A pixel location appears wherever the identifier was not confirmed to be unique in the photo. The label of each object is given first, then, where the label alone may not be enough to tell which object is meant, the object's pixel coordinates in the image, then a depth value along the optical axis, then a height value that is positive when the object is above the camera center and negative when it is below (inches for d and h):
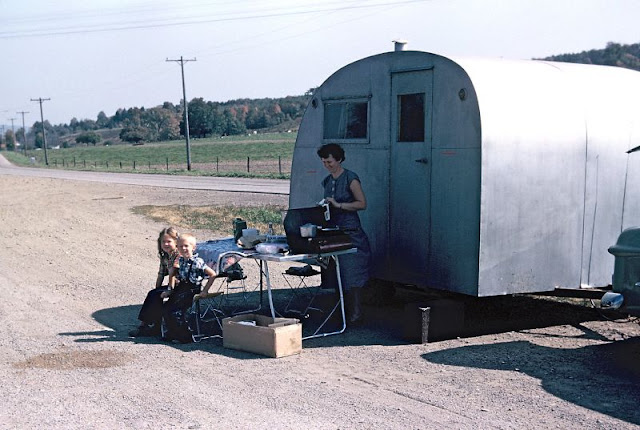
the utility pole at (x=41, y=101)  2999.5 +42.8
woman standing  316.5 -41.8
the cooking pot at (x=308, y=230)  301.3 -44.9
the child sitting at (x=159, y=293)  313.0 -70.3
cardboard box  281.9 -79.8
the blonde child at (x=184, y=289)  303.9 -67.2
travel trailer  298.5 -23.6
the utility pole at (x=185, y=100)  1860.2 +24.5
